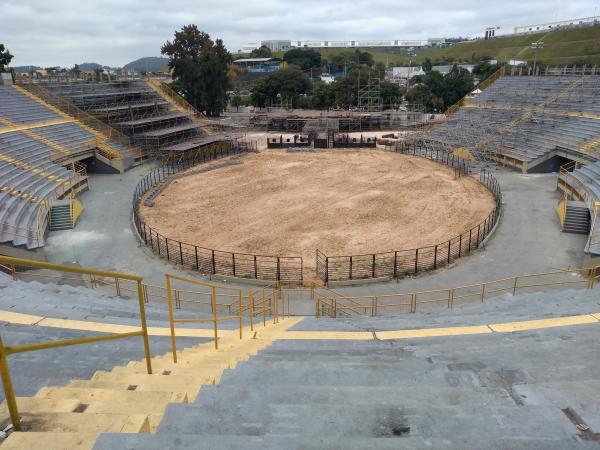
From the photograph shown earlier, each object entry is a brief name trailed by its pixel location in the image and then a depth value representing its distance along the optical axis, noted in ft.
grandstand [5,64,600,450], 13.89
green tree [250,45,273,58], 632.22
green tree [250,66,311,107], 250.57
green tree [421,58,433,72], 472.36
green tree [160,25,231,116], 180.75
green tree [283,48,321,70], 481.05
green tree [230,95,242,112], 268.41
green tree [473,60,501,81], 301.49
